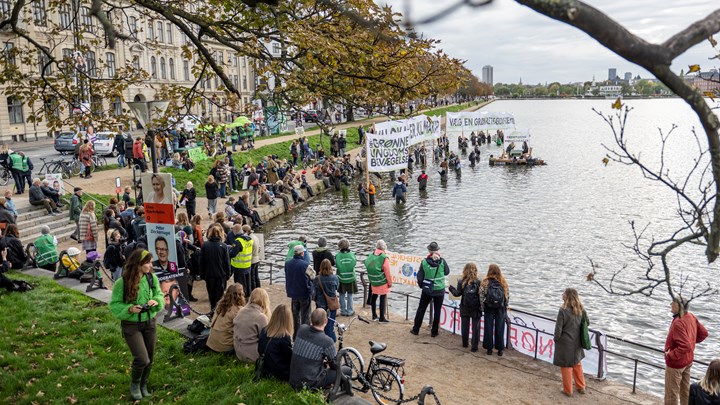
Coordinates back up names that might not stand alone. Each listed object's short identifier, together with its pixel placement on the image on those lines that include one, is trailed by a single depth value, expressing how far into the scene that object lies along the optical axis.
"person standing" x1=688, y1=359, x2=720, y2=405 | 7.43
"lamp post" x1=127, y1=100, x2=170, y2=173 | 12.28
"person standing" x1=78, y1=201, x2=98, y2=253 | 16.88
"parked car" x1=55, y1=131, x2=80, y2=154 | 37.69
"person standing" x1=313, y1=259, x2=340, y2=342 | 11.29
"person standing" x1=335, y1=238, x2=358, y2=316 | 12.80
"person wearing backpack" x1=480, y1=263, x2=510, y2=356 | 10.84
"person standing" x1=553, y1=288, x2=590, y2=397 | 9.42
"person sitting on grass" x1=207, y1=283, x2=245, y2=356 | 8.84
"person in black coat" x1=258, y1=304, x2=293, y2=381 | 7.99
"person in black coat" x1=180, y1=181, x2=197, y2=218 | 24.92
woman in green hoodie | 7.23
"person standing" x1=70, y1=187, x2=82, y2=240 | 21.77
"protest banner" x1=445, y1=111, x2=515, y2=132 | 47.50
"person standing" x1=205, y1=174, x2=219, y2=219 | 25.71
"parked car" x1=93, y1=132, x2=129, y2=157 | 36.94
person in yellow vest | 13.56
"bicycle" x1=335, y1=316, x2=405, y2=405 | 8.41
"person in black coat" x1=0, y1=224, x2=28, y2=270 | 13.83
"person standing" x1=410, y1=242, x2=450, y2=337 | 11.81
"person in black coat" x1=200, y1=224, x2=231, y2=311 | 12.69
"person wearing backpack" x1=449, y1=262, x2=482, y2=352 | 11.08
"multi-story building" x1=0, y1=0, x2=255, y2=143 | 47.31
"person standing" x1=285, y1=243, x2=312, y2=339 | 11.49
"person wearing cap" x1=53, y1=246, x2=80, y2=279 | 13.36
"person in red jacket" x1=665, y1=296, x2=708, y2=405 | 8.85
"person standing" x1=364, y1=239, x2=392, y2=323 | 12.90
